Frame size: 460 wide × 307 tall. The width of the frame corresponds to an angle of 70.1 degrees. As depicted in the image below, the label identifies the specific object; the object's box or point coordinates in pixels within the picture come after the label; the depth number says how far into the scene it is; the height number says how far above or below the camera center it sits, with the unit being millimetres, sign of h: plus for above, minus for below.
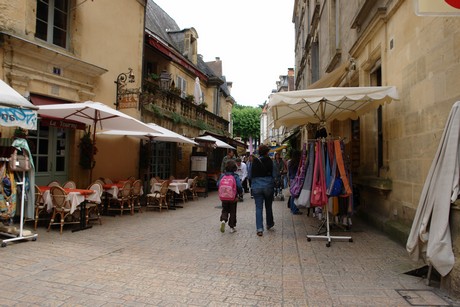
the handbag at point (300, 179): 6477 -213
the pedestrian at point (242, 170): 14172 -117
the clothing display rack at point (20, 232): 5609 -1192
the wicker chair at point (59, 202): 6465 -744
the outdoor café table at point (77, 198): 6523 -685
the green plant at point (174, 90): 14323 +3388
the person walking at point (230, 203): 6766 -750
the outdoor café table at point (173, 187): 10188 -655
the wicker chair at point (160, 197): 9605 -944
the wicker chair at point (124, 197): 8617 -837
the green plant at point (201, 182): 14125 -663
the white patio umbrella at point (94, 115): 7078 +1187
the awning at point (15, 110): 5188 +880
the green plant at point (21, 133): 5952 +568
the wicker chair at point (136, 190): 8984 -674
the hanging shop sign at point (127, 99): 10109 +2115
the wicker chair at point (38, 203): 6590 -782
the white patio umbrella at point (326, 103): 5566 +1307
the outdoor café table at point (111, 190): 8547 -646
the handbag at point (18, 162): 5543 +36
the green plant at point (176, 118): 14328 +2157
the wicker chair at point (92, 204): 7301 -883
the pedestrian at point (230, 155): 9766 +363
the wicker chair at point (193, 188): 12328 -807
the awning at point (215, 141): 13688 +1126
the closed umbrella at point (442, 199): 3521 -328
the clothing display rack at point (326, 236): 5762 -1232
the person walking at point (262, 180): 6746 -270
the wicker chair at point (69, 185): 7814 -480
